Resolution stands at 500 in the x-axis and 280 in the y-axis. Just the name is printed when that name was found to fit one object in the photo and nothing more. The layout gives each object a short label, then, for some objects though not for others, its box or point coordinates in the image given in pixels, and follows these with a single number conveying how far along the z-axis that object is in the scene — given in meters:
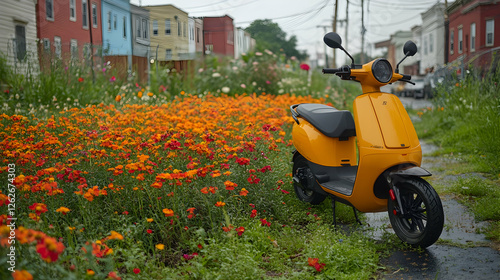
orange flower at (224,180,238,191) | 2.99
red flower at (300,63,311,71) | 12.53
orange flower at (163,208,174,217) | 2.68
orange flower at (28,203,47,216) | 2.10
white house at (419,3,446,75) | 37.69
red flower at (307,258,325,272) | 2.87
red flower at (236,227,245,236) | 2.97
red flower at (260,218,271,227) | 3.31
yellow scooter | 3.31
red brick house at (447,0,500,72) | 11.65
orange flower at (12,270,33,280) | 1.51
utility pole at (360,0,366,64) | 17.39
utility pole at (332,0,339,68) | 23.92
